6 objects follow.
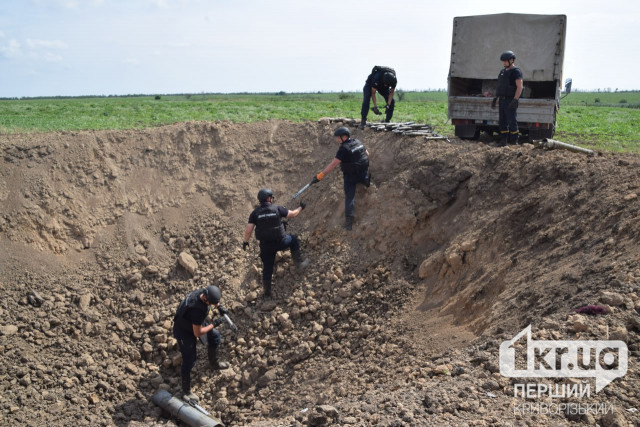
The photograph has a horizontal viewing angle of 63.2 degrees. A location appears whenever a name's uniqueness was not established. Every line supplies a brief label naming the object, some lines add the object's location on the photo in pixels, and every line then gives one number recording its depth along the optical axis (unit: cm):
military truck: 1091
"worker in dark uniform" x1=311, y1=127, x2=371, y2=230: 820
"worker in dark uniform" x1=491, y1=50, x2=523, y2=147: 862
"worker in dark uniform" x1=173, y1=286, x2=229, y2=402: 648
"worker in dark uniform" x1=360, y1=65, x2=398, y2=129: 1017
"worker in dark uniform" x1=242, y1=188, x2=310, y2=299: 755
